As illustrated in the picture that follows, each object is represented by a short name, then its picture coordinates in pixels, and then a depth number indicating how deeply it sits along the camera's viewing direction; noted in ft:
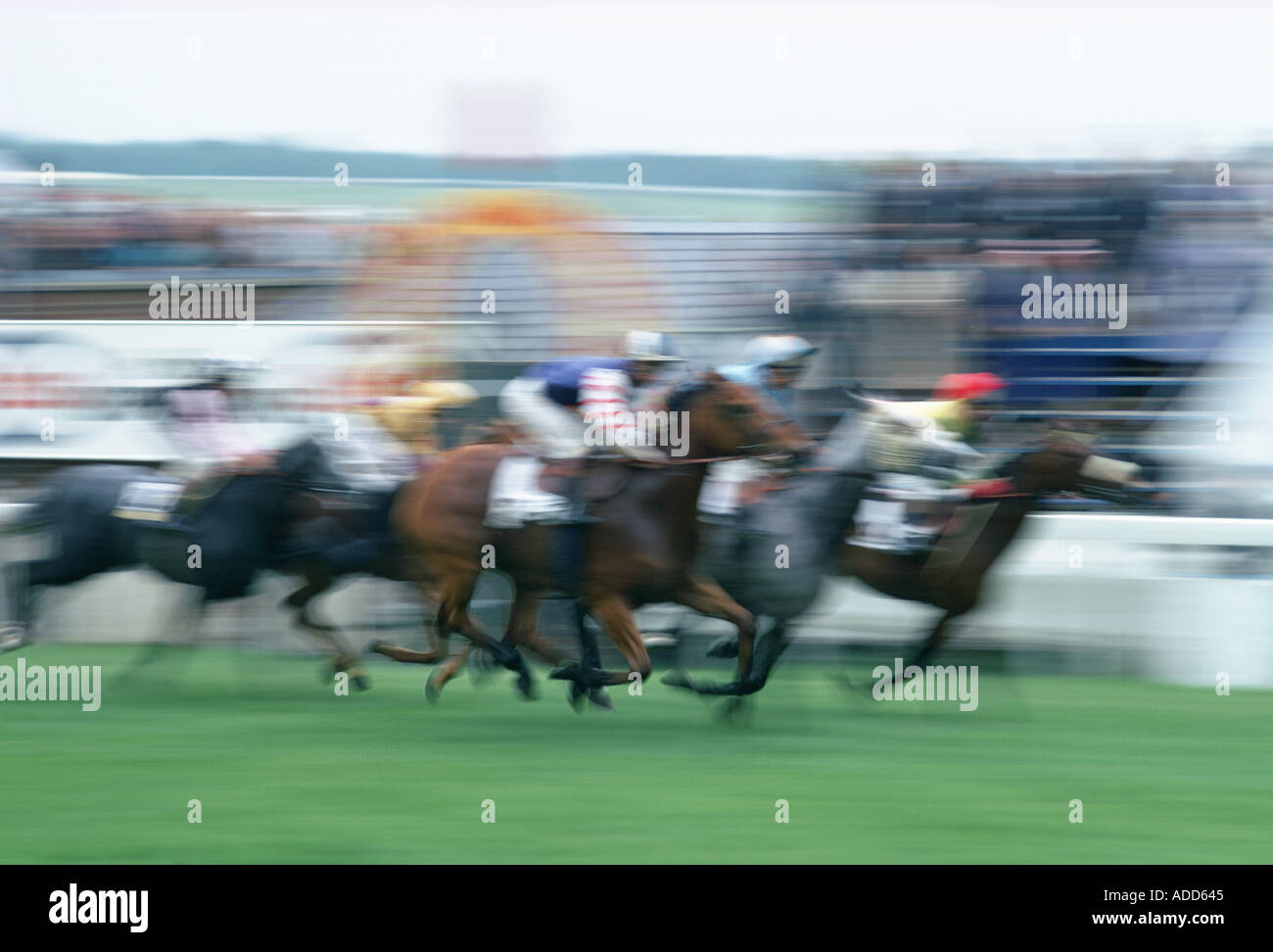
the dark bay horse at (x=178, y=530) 47.83
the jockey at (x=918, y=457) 45.11
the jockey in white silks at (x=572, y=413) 41.78
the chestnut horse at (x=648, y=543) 39.96
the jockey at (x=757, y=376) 45.52
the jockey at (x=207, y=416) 50.26
